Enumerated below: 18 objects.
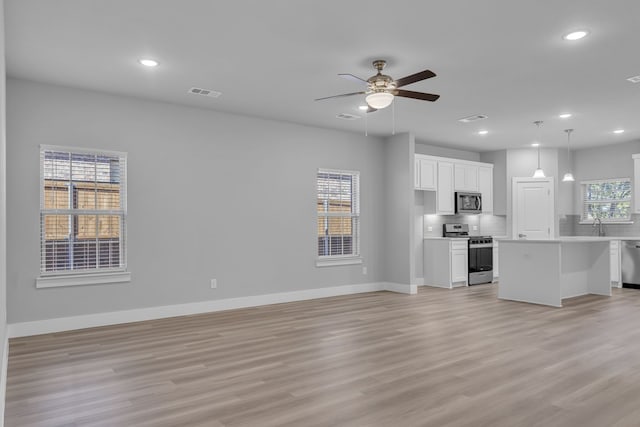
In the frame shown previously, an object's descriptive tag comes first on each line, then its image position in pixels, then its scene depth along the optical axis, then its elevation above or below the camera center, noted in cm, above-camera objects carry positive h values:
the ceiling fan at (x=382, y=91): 431 +129
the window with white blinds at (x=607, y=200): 916 +51
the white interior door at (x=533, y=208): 947 +35
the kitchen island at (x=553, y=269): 658 -68
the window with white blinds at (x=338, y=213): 755 +20
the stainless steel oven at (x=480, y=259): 883 -67
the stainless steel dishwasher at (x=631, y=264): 838 -71
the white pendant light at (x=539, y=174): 758 +84
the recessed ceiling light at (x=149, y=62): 444 +159
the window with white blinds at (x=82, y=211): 514 +17
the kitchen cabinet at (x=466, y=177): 916 +97
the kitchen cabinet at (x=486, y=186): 963 +82
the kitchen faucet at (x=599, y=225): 938 +0
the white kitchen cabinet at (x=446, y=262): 848 -70
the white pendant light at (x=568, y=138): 779 +158
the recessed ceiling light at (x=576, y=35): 377 +157
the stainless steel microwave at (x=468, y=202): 912 +45
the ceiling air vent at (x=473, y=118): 680 +160
